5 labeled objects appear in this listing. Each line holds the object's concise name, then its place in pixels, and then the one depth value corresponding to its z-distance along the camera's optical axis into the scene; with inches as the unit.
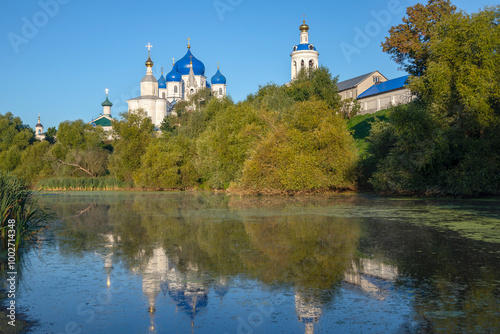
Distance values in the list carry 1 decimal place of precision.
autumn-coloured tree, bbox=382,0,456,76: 1444.4
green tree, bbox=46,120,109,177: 1916.8
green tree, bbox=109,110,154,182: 1777.8
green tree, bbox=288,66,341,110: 2102.6
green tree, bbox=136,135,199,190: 1617.9
